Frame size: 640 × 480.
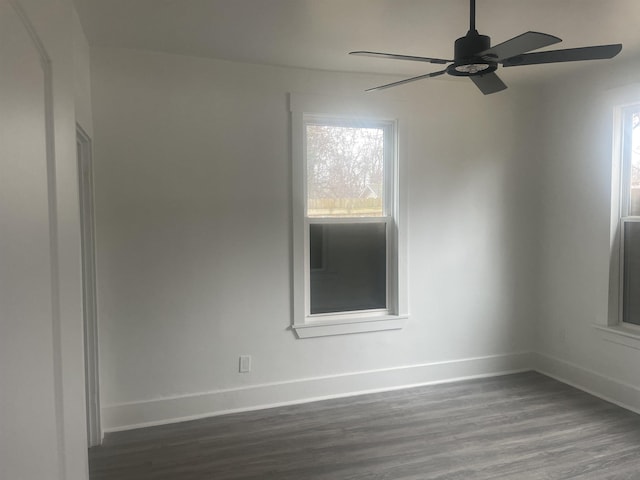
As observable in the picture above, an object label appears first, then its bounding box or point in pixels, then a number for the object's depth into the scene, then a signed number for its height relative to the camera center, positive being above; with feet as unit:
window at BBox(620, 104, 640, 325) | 11.98 +0.12
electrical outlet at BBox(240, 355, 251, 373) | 11.84 -3.55
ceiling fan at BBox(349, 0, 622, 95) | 6.38 +2.35
